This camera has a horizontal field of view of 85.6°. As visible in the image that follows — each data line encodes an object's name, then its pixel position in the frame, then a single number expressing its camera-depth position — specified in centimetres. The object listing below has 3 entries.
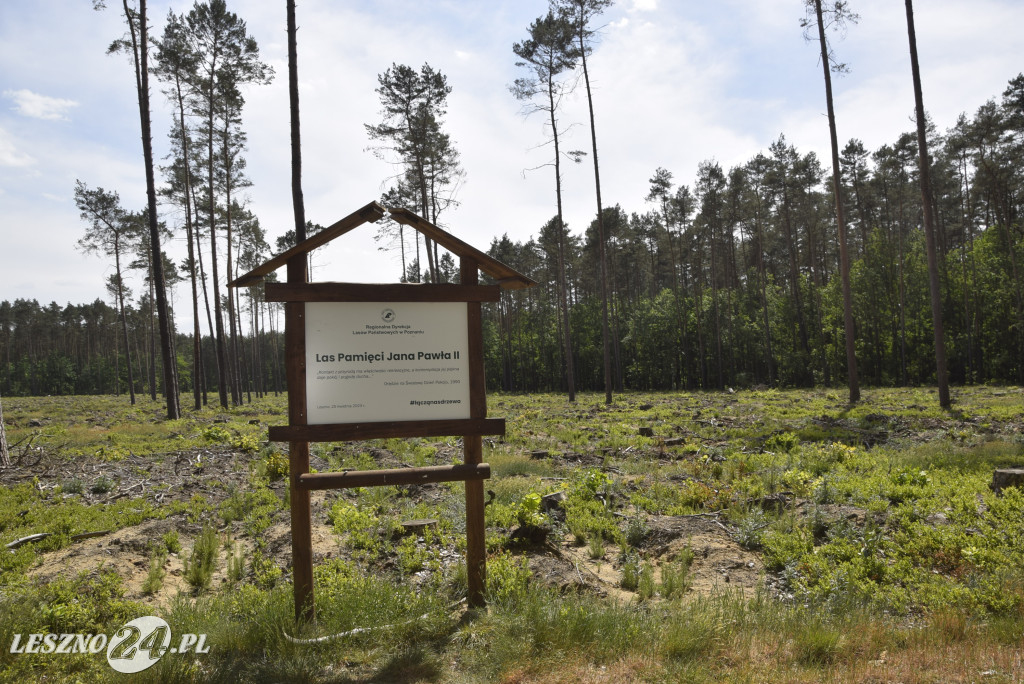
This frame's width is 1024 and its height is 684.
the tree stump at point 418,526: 675
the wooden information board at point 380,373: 455
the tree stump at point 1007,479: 692
